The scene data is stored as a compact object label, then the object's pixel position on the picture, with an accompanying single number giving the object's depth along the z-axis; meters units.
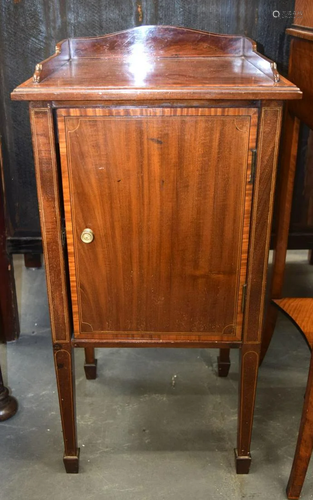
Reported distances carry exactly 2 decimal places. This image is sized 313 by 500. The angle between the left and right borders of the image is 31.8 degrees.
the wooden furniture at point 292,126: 1.43
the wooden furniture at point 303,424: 1.34
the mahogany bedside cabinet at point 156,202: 1.11
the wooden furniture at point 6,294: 1.90
